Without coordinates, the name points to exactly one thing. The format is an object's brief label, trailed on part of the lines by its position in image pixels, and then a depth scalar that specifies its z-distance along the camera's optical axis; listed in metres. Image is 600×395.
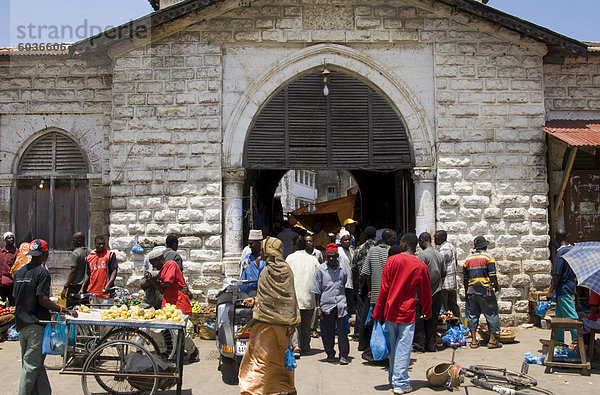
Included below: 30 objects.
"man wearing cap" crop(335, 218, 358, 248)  11.42
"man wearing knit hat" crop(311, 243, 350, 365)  8.14
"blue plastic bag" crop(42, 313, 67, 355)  5.90
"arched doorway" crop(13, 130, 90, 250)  11.69
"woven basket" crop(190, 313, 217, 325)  9.77
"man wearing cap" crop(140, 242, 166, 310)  7.75
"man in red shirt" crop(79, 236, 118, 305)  8.95
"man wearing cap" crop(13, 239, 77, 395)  5.88
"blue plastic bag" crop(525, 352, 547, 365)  7.92
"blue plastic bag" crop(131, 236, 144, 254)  10.52
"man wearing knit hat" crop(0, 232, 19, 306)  10.44
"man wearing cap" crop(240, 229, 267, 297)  7.54
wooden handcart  6.08
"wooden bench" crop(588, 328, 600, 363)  7.82
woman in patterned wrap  5.89
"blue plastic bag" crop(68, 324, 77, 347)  6.20
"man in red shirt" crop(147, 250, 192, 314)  7.70
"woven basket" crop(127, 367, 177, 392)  6.29
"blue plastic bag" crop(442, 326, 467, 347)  9.17
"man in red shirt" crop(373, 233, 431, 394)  6.70
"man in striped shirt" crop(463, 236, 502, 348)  8.92
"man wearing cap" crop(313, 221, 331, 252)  13.88
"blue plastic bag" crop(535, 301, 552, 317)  9.59
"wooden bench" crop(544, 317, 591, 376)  7.40
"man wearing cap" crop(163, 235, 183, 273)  8.57
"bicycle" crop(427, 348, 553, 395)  6.54
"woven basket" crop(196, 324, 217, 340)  9.73
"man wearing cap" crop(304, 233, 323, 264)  9.65
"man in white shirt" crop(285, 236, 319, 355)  8.69
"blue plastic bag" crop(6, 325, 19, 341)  9.78
